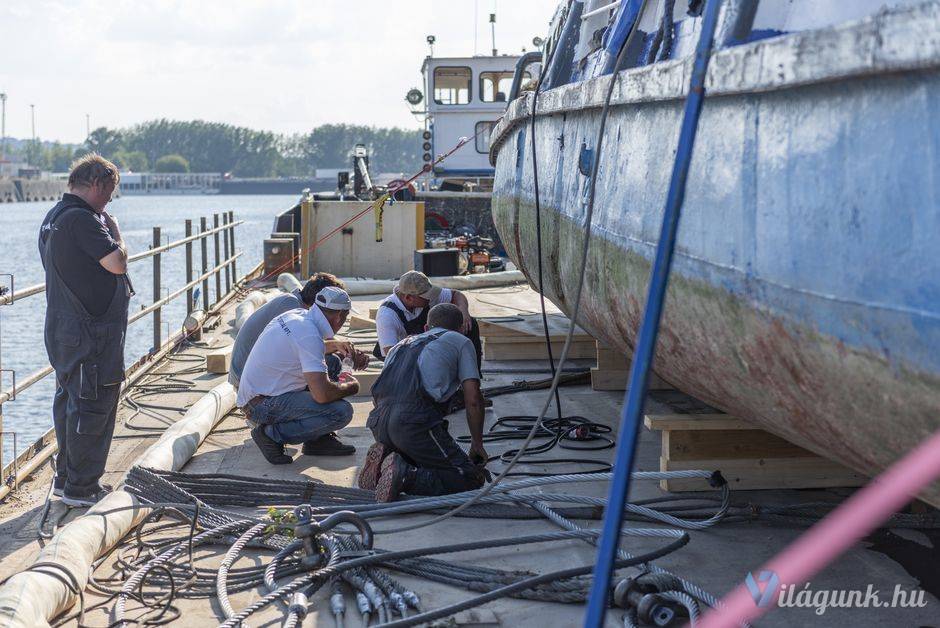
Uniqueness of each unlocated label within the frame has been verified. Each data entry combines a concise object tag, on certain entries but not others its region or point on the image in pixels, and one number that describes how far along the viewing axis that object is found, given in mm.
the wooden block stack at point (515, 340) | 9070
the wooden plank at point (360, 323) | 11555
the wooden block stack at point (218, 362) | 9500
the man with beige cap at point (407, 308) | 7012
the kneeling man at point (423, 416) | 5215
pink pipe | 3473
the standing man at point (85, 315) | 5250
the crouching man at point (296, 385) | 6043
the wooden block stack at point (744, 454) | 4961
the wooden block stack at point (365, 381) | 7973
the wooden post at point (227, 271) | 18128
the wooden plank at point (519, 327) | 8992
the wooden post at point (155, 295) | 11062
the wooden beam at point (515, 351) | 9203
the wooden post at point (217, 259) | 15669
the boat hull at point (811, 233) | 2365
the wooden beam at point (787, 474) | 4974
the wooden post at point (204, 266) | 13580
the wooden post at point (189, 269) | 13397
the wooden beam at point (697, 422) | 4926
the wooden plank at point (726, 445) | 4988
